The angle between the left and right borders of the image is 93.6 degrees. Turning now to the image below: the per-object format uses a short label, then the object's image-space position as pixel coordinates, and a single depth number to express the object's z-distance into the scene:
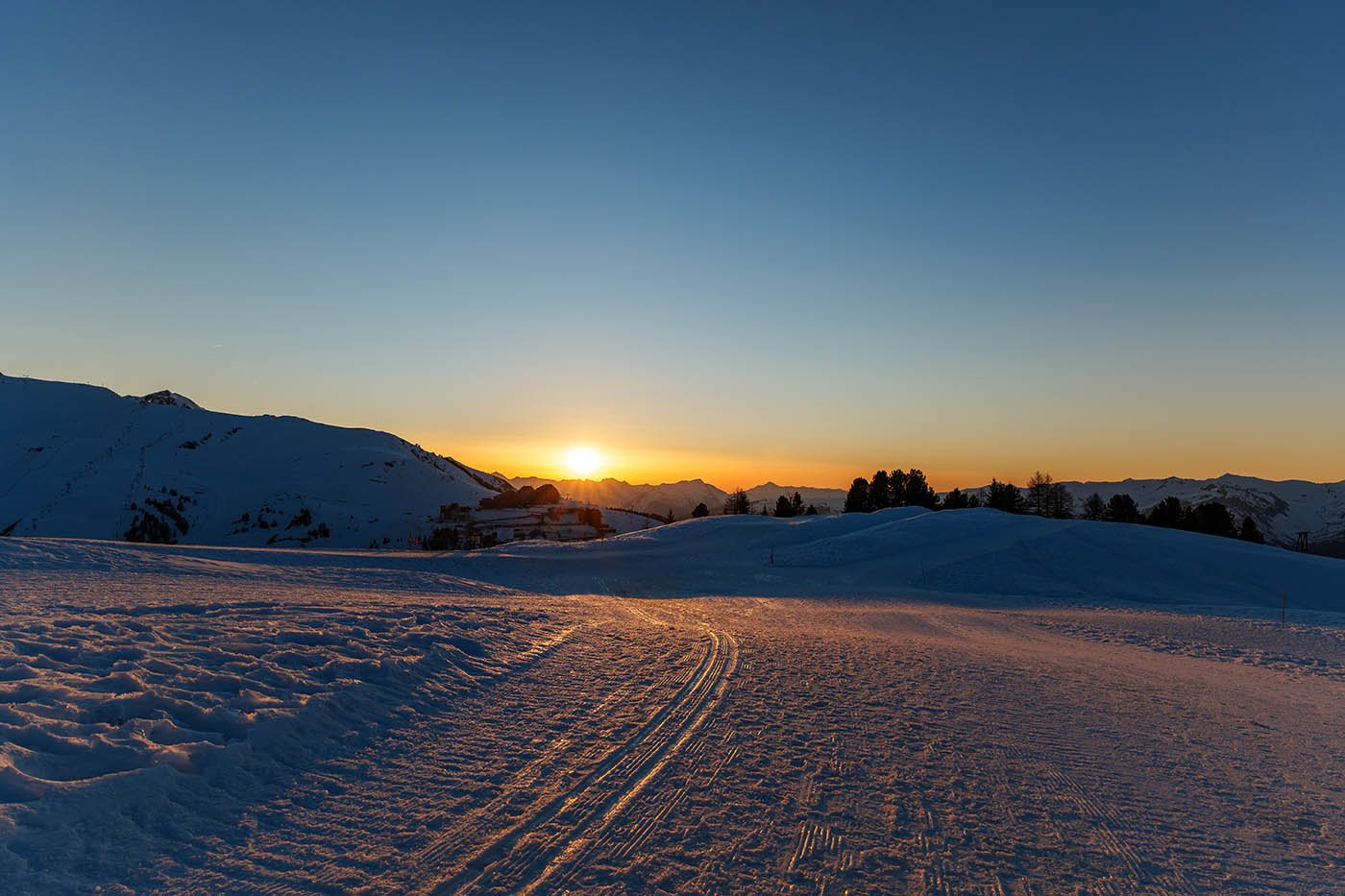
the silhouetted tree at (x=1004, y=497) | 98.91
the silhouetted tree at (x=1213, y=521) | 81.75
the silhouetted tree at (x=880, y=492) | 106.38
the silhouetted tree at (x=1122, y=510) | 90.94
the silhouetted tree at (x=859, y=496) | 107.06
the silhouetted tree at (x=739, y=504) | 111.95
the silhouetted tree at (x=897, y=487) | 105.50
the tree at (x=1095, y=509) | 99.81
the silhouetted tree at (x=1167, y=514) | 87.88
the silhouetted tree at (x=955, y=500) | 107.56
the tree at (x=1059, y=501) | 111.62
